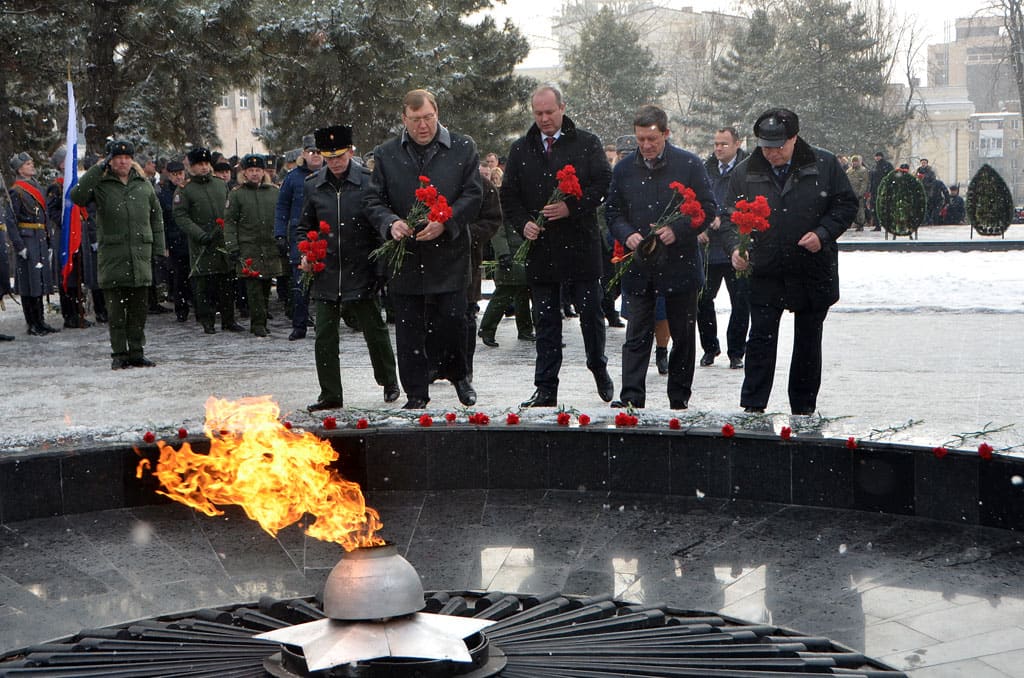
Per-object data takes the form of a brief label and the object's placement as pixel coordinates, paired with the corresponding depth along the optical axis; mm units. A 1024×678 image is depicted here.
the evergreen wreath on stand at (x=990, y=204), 28688
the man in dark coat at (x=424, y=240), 8234
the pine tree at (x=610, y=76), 50094
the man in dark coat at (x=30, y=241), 14789
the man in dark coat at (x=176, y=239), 16156
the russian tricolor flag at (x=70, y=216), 13453
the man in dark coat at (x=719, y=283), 10703
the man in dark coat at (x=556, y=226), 8328
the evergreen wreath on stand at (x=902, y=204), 29375
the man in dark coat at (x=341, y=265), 8617
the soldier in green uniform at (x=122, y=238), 11180
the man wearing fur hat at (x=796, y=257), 7605
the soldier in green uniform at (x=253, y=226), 14078
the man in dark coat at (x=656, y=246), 8180
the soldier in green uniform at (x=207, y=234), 14633
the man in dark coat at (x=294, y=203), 12969
